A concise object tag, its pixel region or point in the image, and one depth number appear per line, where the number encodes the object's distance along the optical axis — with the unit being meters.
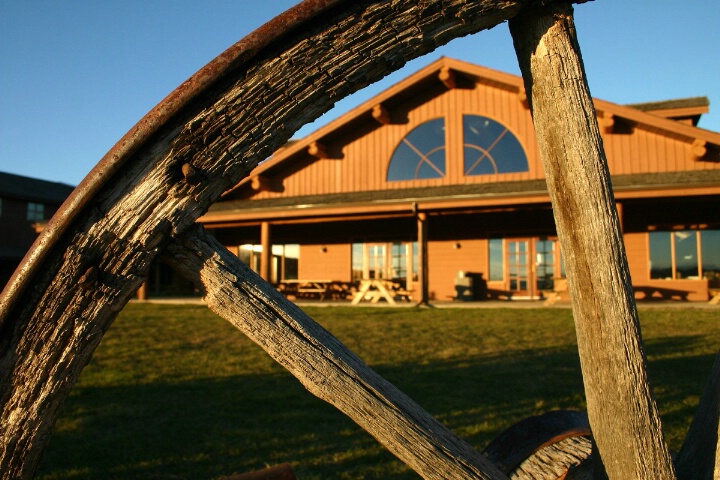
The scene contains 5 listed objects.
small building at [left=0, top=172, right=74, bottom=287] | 29.12
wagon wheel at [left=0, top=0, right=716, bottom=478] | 0.89
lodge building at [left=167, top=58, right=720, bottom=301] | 14.44
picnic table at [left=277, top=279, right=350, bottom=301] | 17.89
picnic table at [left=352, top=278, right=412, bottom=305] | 15.27
